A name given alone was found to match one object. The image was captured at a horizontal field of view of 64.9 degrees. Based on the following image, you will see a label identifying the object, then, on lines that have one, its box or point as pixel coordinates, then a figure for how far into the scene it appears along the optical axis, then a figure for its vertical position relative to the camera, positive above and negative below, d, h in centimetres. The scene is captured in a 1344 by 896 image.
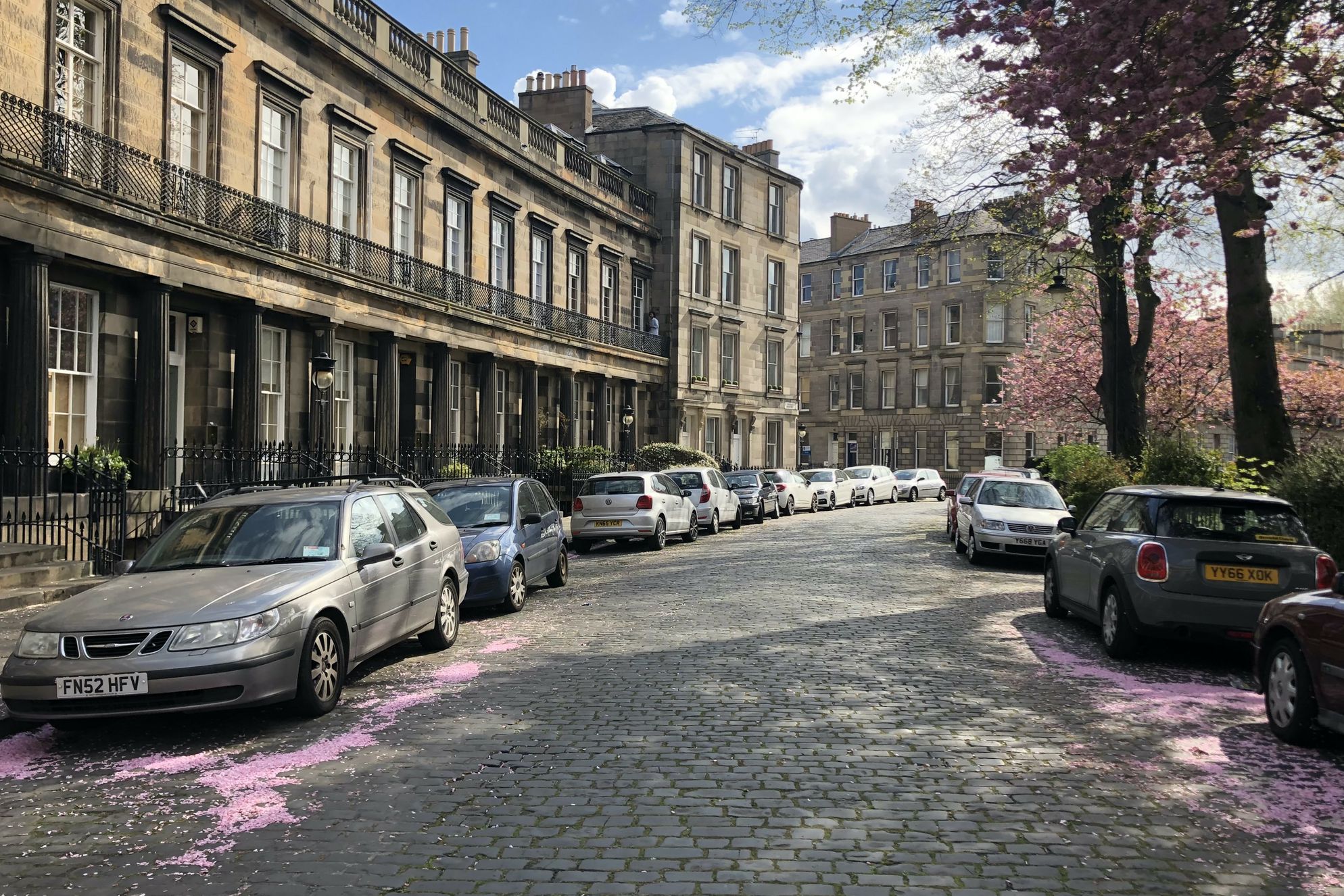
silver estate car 628 -97
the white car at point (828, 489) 4088 -85
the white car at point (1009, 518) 1794 -85
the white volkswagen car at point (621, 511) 2081 -87
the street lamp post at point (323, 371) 1945 +178
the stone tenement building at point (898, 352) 6706 +776
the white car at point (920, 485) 5303 -86
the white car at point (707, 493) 2583 -65
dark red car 616 -119
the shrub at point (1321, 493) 1144 -27
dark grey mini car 888 -82
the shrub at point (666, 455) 3816 +43
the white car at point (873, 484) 4706 -74
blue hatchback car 1204 -84
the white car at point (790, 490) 3656 -78
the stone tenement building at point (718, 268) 4372 +897
